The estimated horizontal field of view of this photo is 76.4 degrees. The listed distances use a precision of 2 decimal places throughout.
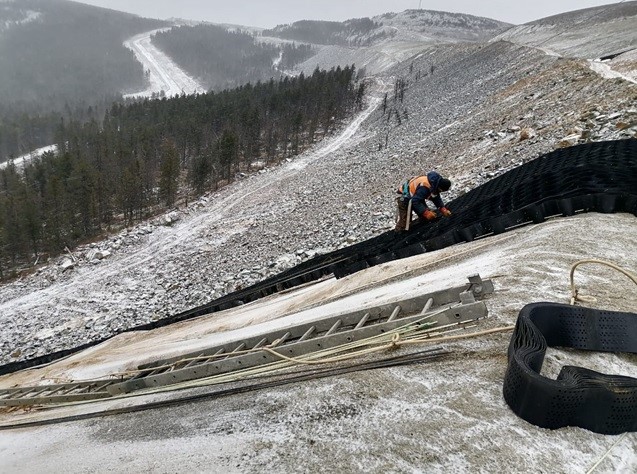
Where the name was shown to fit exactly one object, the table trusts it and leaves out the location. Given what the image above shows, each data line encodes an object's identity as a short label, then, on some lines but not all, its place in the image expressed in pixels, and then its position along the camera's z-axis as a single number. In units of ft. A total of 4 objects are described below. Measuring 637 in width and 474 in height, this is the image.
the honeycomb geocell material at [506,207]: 25.08
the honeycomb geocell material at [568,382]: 8.59
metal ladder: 14.02
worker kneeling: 30.27
